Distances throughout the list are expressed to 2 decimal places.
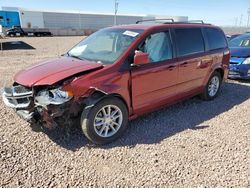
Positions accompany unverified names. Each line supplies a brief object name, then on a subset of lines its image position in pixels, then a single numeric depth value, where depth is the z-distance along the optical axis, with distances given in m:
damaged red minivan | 3.25
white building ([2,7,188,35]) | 62.88
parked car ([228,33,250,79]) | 7.24
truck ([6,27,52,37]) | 41.61
